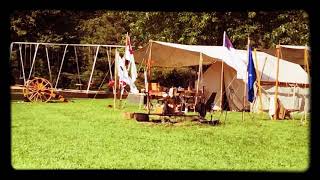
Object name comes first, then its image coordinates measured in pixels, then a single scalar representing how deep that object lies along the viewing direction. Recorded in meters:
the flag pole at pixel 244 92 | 13.56
